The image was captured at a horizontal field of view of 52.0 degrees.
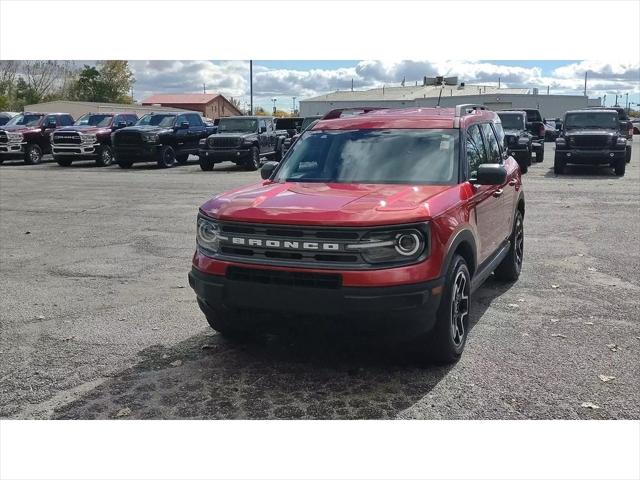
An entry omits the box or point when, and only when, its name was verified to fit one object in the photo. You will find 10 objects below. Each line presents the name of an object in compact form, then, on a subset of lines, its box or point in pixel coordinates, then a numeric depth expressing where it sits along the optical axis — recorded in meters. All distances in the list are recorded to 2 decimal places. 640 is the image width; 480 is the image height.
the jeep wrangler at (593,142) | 19.75
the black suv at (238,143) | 23.44
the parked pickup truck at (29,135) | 27.22
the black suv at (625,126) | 20.94
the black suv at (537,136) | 25.88
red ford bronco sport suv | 4.24
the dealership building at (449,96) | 77.04
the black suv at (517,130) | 20.16
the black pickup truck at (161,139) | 24.47
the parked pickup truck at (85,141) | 25.80
